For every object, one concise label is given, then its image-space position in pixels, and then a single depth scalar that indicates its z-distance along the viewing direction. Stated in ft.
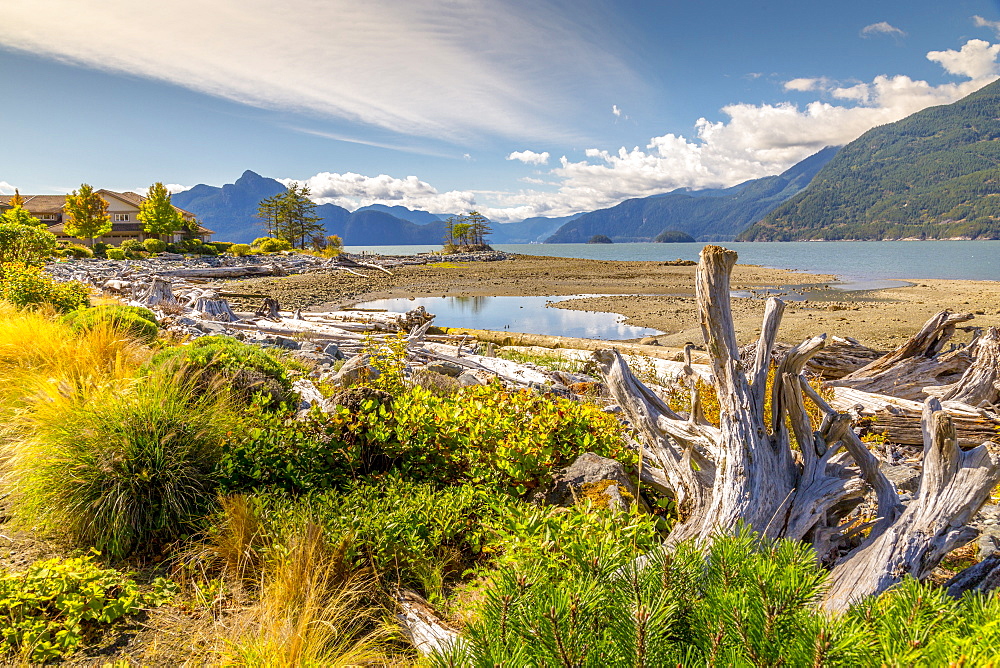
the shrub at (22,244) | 56.39
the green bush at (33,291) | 36.73
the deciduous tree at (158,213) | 204.33
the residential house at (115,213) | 239.15
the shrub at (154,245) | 182.91
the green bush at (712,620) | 4.85
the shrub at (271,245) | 230.48
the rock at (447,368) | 33.81
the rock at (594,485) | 13.52
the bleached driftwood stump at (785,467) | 9.32
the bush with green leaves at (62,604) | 10.14
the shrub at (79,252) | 152.05
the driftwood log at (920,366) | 25.55
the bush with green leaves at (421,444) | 15.42
